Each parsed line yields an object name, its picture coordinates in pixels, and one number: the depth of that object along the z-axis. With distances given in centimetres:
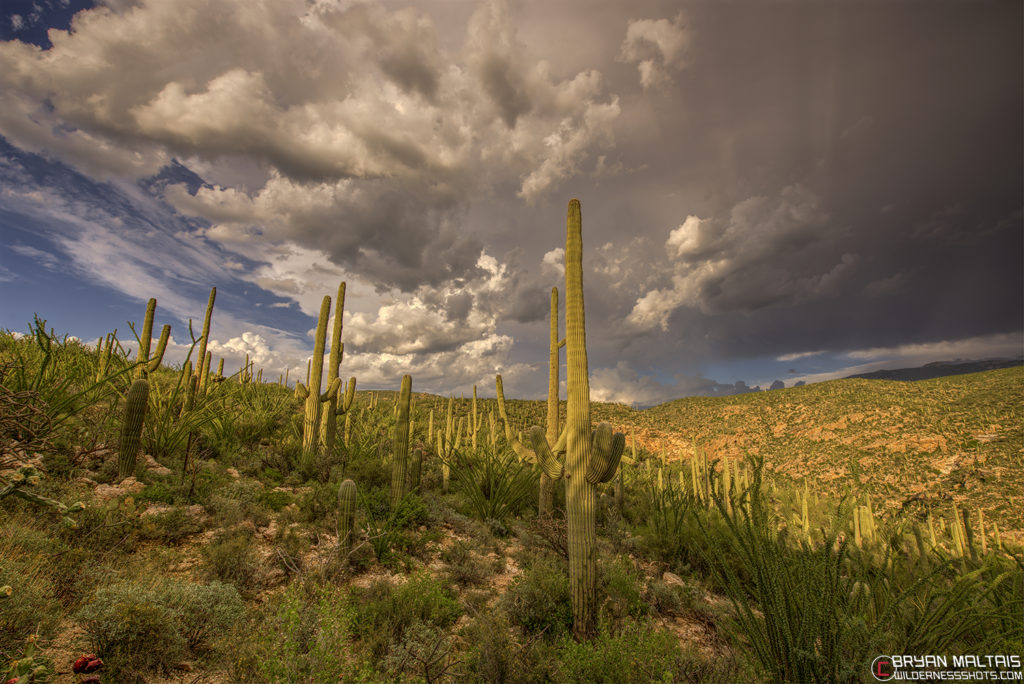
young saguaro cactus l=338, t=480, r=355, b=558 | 550
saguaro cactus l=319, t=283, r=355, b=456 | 997
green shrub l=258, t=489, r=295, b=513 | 653
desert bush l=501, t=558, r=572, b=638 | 451
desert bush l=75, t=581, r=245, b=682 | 310
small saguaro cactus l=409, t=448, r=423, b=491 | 836
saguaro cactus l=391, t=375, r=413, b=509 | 742
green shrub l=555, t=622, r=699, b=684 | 337
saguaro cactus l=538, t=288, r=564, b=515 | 801
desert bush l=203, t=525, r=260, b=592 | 457
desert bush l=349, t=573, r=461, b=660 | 394
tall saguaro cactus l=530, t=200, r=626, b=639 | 446
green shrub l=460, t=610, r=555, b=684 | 354
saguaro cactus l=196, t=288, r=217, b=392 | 964
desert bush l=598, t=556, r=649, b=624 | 474
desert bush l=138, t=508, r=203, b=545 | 489
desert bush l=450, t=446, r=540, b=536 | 814
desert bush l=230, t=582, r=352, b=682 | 291
